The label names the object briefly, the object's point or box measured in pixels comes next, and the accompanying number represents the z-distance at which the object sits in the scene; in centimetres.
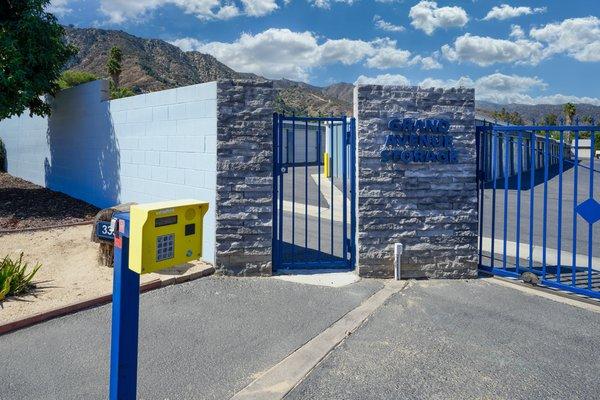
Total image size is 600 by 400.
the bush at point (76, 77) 3056
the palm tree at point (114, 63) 4381
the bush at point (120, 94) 2551
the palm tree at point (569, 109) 6141
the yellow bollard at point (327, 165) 2164
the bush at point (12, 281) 548
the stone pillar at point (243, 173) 640
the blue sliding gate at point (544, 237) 576
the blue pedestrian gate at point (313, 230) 659
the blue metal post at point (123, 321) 269
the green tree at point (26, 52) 1068
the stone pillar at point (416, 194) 641
